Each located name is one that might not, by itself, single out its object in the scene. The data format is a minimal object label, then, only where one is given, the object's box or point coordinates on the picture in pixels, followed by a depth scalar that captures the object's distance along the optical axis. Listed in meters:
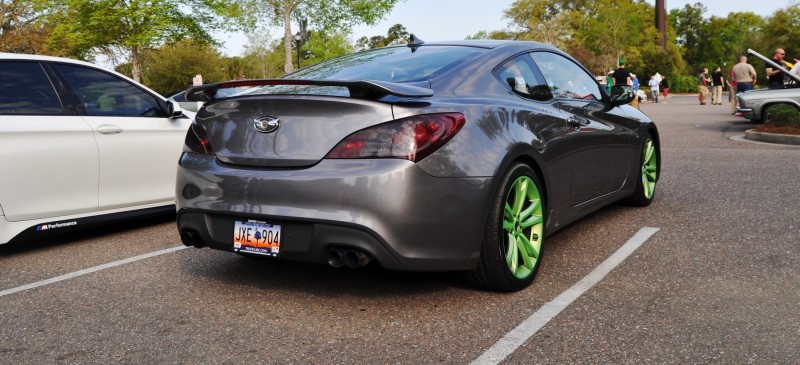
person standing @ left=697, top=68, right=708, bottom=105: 33.17
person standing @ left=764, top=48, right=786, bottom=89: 17.47
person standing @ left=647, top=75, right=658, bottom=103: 38.12
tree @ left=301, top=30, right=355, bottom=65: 59.09
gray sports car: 3.46
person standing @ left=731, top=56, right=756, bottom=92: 20.53
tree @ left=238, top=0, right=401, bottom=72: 47.06
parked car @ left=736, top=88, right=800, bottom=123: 15.06
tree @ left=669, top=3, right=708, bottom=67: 104.47
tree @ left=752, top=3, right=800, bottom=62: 66.00
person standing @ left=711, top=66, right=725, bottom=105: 31.20
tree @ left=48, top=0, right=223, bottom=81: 37.38
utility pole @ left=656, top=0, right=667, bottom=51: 72.12
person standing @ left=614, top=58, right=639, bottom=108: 22.66
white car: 5.26
